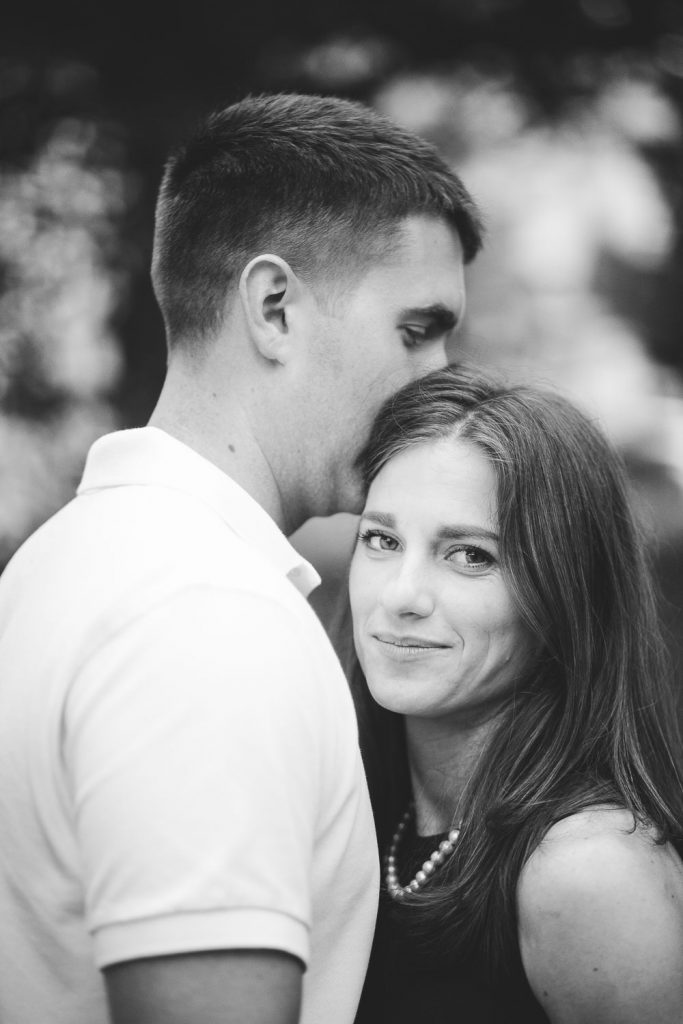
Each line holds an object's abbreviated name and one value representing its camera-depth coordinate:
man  1.13
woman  1.30
